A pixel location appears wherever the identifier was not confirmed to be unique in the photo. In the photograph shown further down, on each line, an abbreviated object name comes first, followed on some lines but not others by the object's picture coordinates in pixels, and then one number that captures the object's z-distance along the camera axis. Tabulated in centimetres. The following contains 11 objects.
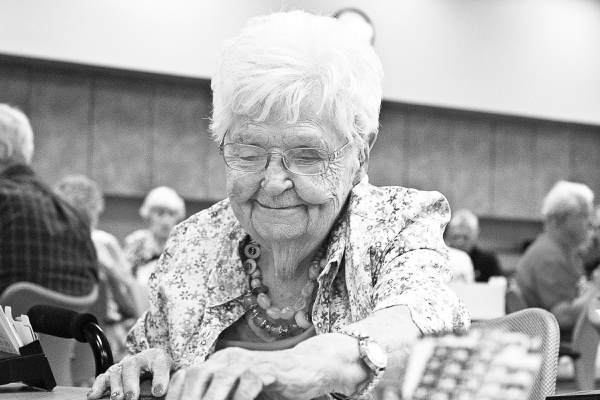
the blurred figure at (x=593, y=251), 685
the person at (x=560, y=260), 457
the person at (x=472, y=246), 739
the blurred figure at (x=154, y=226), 634
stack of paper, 129
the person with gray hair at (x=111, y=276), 437
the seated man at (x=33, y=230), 309
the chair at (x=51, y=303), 272
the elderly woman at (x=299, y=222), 138
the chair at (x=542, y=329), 111
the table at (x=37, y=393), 125
